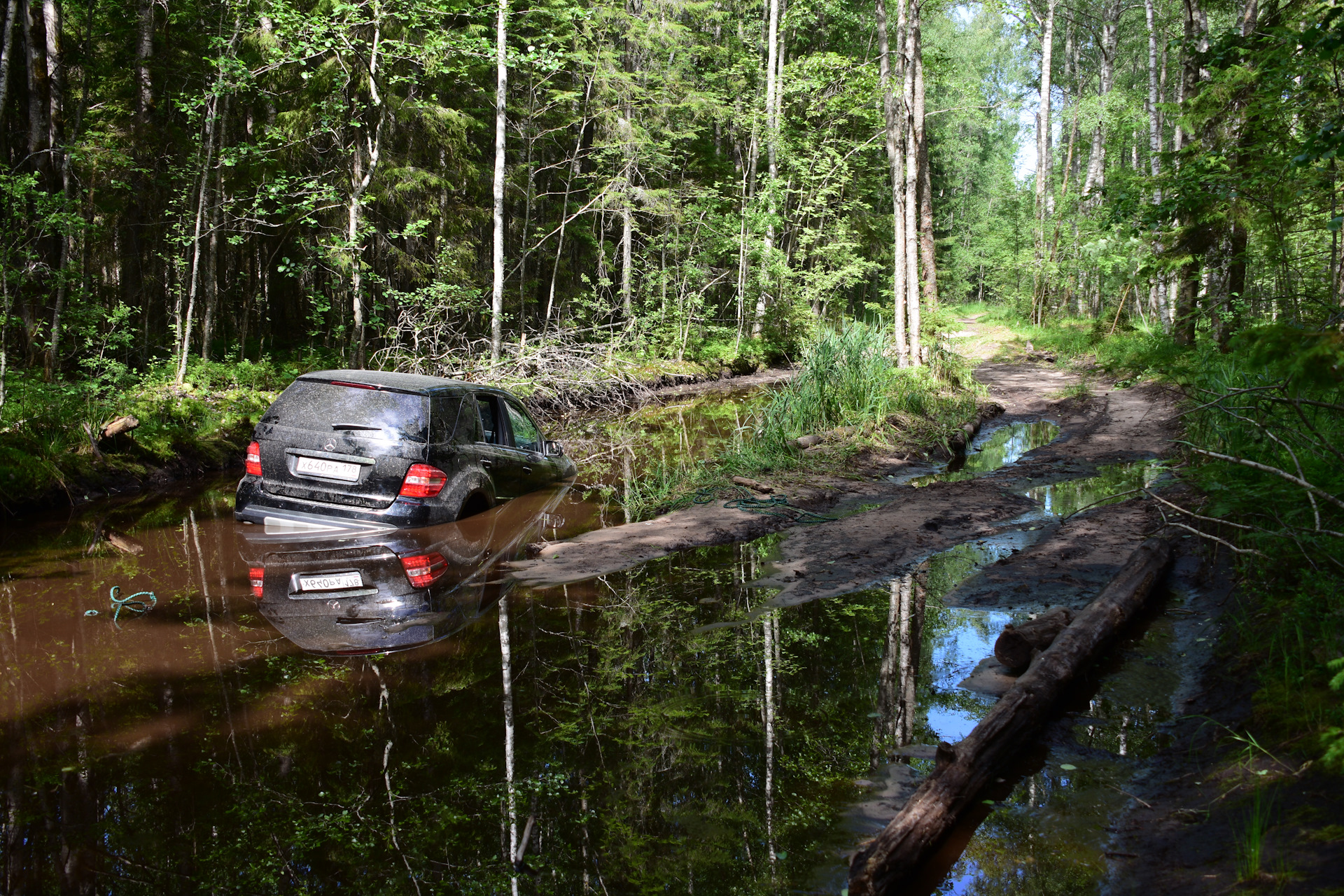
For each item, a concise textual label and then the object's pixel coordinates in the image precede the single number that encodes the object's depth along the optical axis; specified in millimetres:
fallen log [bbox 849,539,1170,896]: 3135
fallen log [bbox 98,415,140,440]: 11031
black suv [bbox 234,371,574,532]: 7680
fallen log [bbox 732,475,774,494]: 10328
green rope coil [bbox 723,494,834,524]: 9484
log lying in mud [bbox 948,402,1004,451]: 14242
